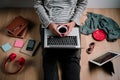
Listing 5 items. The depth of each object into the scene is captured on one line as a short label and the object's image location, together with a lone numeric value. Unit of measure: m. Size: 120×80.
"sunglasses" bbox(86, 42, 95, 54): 1.77
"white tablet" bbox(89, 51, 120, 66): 1.62
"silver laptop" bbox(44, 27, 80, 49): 1.49
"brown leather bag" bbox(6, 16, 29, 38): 1.82
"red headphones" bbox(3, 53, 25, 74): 1.66
